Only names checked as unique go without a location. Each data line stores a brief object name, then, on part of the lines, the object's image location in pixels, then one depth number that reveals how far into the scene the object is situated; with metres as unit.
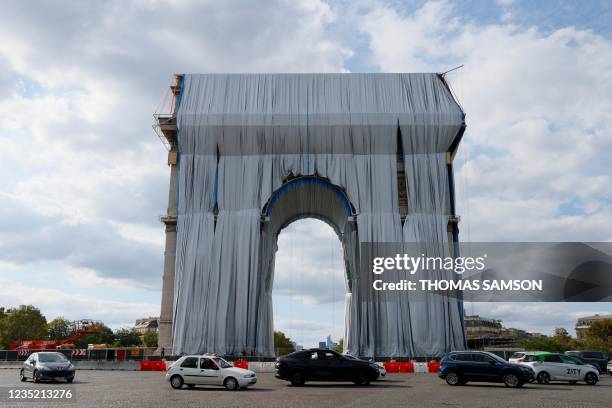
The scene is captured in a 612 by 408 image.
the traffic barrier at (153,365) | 35.28
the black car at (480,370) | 19.84
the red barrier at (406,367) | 33.72
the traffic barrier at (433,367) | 34.19
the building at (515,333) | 135.40
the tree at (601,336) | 73.12
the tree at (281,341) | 120.06
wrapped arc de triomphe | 40.28
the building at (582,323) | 140.81
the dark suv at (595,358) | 32.91
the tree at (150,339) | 122.65
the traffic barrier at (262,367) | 34.20
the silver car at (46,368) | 21.08
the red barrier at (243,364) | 33.47
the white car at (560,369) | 22.53
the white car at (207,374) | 18.92
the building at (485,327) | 109.26
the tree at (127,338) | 114.12
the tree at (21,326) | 85.31
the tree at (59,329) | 112.75
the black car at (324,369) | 20.22
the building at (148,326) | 178.00
